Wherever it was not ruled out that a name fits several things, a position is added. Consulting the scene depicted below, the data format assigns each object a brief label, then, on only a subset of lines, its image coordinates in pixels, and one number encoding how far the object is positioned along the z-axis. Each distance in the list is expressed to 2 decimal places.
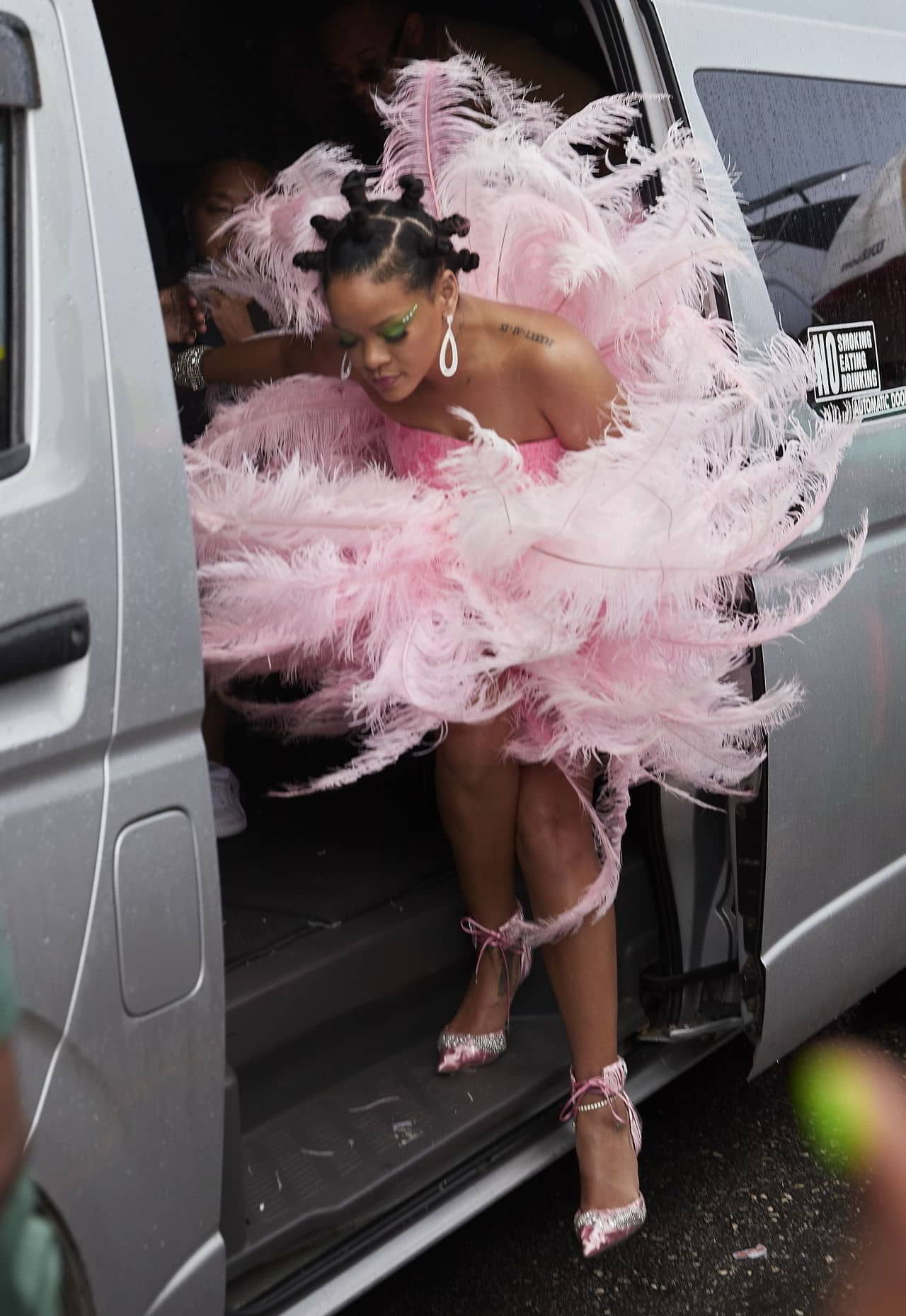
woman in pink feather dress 2.37
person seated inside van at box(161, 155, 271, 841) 3.12
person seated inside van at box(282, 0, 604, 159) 3.06
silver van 1.76
